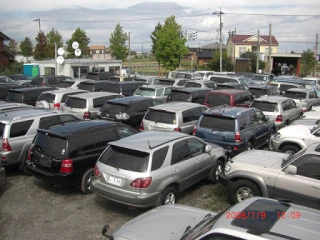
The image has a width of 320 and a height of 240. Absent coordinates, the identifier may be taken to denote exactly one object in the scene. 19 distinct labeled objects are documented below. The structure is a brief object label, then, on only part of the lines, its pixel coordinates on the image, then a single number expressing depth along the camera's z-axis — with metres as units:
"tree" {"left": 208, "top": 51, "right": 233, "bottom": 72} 52.86
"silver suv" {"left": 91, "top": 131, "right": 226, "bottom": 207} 6.46
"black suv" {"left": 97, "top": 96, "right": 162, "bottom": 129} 12.20
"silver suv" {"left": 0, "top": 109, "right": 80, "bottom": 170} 8.80
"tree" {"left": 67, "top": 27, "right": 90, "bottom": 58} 53.22
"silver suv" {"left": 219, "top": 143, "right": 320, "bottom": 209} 6.39
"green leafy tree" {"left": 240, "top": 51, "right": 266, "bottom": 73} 54.41
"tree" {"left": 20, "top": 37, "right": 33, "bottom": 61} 69.00
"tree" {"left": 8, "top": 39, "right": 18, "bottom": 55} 84.24
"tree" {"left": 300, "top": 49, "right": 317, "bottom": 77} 59.56
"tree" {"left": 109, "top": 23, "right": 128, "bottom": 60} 55.25
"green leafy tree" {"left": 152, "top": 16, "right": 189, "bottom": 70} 41.16
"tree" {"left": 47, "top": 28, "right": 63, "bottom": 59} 52.28
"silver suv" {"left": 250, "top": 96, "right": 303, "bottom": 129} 13.20
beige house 76.00
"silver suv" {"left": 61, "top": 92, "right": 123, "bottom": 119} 13.20
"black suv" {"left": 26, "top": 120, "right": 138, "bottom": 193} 7.50
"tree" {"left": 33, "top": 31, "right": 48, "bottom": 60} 51.28
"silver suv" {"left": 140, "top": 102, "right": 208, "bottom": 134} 10.82
